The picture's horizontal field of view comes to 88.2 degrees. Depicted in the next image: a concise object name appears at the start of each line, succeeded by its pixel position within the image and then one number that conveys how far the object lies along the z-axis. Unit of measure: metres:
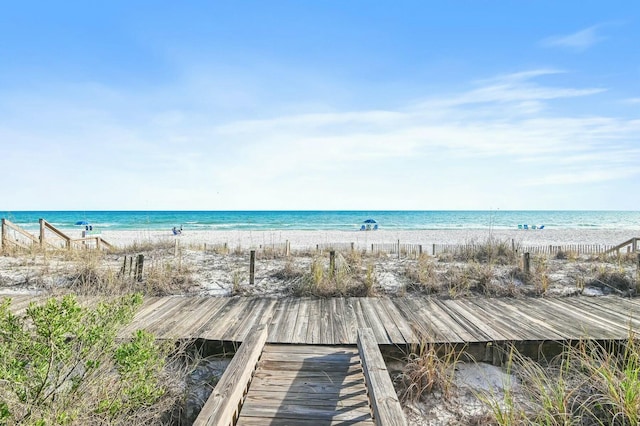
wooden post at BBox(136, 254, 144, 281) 7.17
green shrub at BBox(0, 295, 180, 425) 2.10
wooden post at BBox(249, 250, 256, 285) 7.34
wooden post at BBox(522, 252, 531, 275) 7.58
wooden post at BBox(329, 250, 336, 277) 7.13
